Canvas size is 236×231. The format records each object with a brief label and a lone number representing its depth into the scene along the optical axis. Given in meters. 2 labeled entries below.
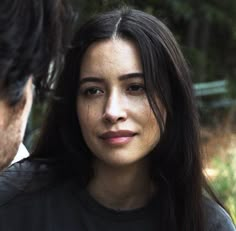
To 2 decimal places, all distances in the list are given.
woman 1.29
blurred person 0.99
